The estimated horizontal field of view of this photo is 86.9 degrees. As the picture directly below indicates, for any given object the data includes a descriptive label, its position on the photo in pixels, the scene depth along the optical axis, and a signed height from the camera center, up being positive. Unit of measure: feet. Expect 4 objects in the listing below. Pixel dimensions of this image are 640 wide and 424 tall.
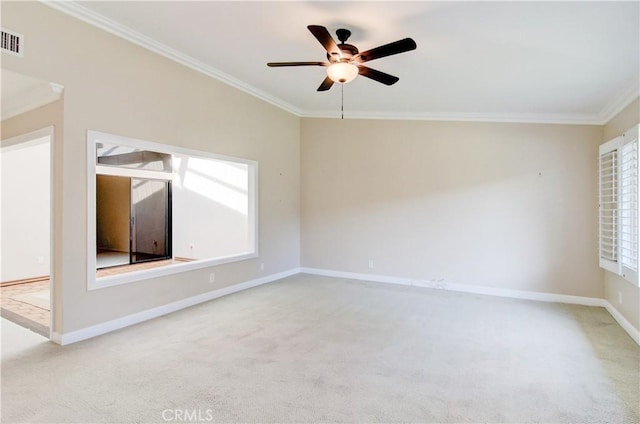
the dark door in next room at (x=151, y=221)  26.30 -0.61
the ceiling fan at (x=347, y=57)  8.80 +4.44
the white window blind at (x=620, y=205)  11.29 +0.20
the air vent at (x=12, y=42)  8.86 +4.57
